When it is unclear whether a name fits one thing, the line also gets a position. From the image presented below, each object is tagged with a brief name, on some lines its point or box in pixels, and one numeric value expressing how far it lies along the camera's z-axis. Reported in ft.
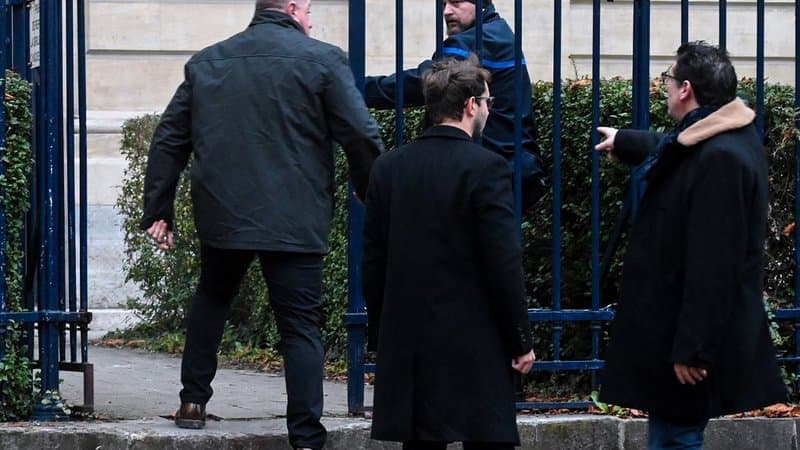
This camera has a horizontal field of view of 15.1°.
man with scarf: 28.38
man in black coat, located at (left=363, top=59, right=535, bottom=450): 28.78
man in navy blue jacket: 39.16
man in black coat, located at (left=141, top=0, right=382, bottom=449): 34.06
